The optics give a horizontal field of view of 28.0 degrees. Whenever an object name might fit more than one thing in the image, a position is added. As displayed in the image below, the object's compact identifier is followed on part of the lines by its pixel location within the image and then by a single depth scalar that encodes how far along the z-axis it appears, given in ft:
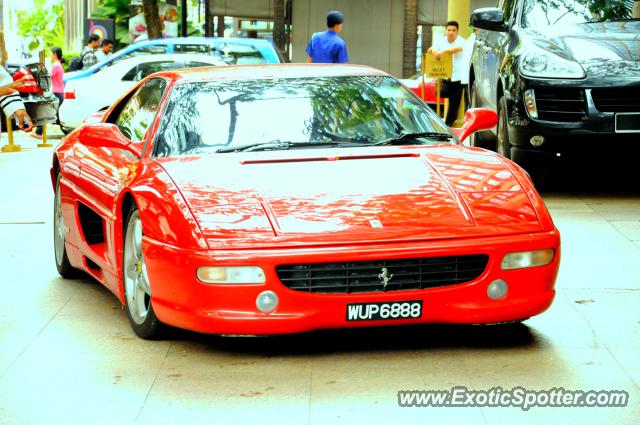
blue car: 63.57
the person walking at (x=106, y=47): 92.38
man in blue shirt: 53.78
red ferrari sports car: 18.45
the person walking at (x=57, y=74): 77.82
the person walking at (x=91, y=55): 83.41
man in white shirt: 59.67
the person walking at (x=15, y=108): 56.75
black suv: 34.99
